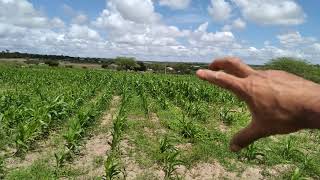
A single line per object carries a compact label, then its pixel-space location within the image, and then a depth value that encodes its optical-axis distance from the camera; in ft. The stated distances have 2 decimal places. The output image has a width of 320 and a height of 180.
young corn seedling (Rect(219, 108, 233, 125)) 23.85
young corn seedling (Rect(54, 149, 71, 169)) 13.15
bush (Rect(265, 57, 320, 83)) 118.59
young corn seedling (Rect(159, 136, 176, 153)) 14.77
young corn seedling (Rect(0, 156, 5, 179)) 12.54
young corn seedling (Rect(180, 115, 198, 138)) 18.31
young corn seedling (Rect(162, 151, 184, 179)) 12.89
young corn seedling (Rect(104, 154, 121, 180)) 11.93
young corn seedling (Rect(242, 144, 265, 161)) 15.25
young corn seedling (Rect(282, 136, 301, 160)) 16.26
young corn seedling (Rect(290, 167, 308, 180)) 12.45
